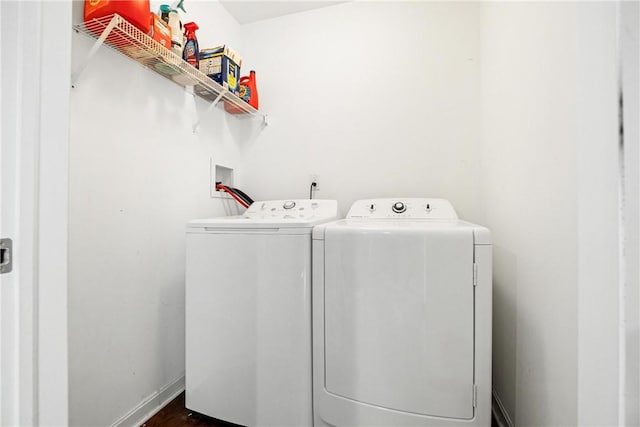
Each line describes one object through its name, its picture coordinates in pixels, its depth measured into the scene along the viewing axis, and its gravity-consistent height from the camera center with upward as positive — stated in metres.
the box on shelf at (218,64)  1.56 +0.85
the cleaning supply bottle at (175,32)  1.26 +0.84
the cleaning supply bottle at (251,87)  1.86 +0.87
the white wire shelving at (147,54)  0.99 +0.68
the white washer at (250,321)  1.11 -0.46
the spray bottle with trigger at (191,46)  1.41 +0.86
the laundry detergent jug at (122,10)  0.96 +0.73
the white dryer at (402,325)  0.95 -0.41
